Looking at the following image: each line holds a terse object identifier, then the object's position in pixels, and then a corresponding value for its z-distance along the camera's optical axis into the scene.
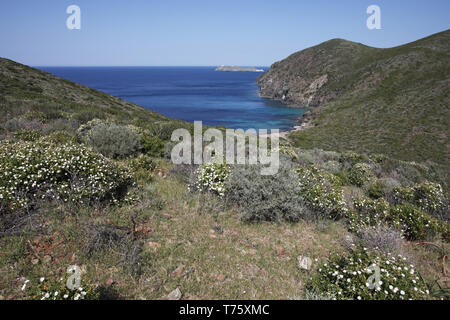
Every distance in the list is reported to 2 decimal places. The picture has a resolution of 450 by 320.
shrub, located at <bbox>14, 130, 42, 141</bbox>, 7.45
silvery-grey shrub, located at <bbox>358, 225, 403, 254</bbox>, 3.91
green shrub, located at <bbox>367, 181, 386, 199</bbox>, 7.34
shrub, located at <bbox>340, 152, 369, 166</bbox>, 12.44
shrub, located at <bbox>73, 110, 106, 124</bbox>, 11.52
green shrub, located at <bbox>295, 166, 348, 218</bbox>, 5.45
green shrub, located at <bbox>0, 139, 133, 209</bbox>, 4.14
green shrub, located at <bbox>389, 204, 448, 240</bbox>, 5.00
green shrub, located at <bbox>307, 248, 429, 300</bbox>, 2.83
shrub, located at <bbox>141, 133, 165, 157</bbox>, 8.35
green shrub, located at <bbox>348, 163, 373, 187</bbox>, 8.47
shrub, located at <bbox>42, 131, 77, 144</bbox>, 6.69
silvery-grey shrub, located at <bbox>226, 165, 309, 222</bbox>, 4.99
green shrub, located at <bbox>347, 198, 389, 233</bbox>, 5.10
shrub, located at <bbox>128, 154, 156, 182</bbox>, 6.22
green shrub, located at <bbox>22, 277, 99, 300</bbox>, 2.31
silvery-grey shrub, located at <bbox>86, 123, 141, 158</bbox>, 7.45
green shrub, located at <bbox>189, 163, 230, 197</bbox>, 5.54
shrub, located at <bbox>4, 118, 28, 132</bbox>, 9.01
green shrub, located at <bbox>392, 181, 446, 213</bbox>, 6.35
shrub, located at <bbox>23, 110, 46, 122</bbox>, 10.29
